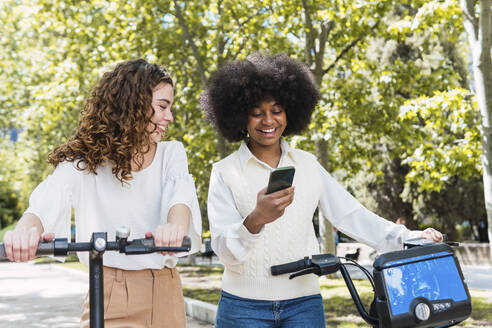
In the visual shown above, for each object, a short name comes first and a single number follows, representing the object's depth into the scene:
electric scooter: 1.80
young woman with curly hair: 2.34
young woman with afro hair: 2.71
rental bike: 2.01
